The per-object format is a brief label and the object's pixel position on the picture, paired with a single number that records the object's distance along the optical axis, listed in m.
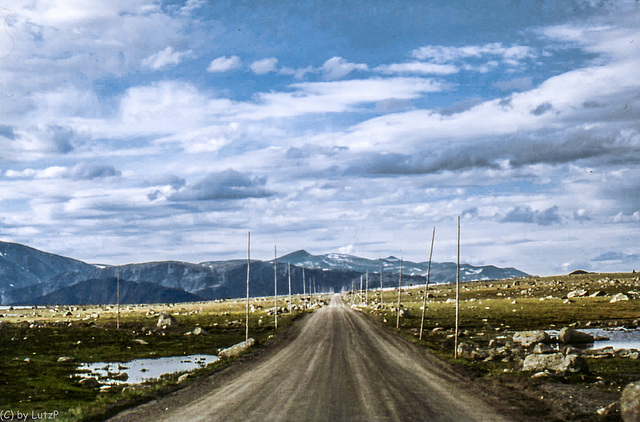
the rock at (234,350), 49.66
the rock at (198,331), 80.31
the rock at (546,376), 31.47
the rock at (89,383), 37.17
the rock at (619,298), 116.89
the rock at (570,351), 36.91
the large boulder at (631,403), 20.66
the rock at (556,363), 33.94
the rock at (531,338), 55.25
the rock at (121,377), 40.34
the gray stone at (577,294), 137.70
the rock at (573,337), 56.69
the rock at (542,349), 44.77
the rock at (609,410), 22.47
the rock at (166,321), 94.00
